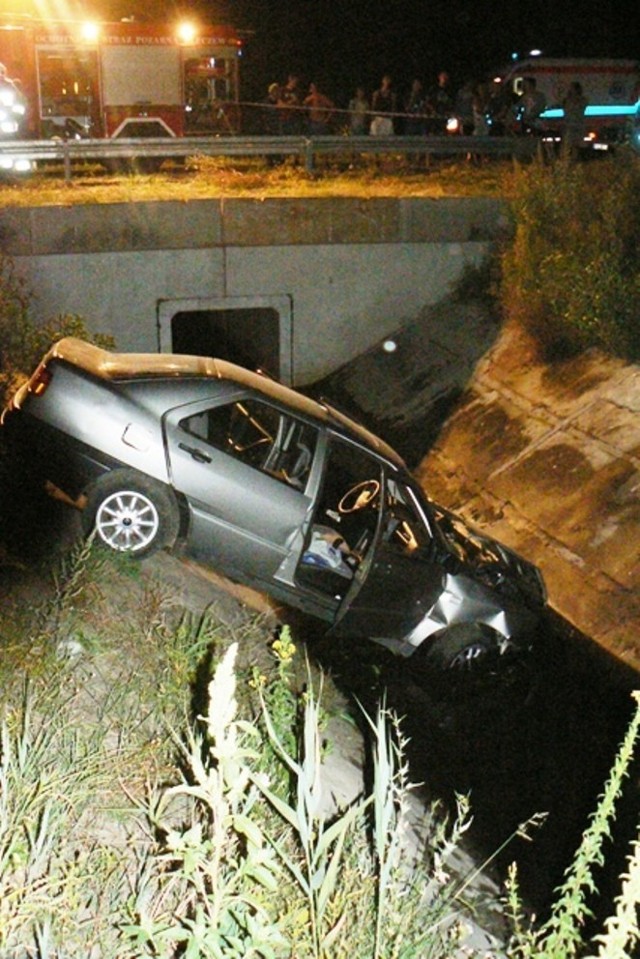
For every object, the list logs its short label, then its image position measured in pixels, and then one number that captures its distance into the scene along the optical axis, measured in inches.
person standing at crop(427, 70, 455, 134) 887.7
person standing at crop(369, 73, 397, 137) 861.2
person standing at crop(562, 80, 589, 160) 690.4
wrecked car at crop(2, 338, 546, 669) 312.5
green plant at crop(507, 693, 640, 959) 144.2
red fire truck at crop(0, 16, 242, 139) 894.4
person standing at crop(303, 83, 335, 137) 856.3
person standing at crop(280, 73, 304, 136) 874.8
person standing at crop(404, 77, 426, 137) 866.1
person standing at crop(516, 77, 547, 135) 889.5
